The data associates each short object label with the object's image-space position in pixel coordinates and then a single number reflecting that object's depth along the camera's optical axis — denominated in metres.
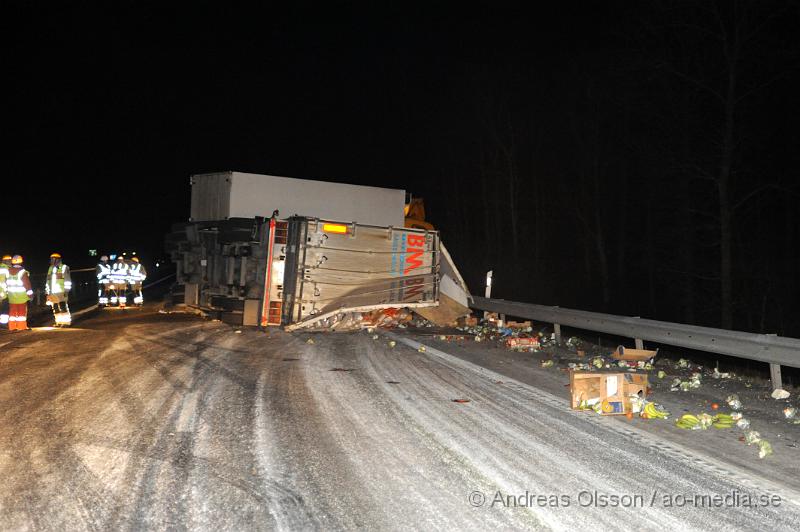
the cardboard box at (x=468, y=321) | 16.69
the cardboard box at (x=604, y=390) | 7.49
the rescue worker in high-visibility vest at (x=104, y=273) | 20.53
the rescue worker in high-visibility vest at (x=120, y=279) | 20.77
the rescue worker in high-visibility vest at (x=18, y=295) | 14.03
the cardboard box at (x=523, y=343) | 13.11
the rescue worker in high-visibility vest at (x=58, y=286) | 15.41
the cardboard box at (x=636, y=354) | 11.09
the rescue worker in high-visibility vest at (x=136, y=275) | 21.40
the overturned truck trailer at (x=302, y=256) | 13.96
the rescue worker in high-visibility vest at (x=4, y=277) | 14.07
